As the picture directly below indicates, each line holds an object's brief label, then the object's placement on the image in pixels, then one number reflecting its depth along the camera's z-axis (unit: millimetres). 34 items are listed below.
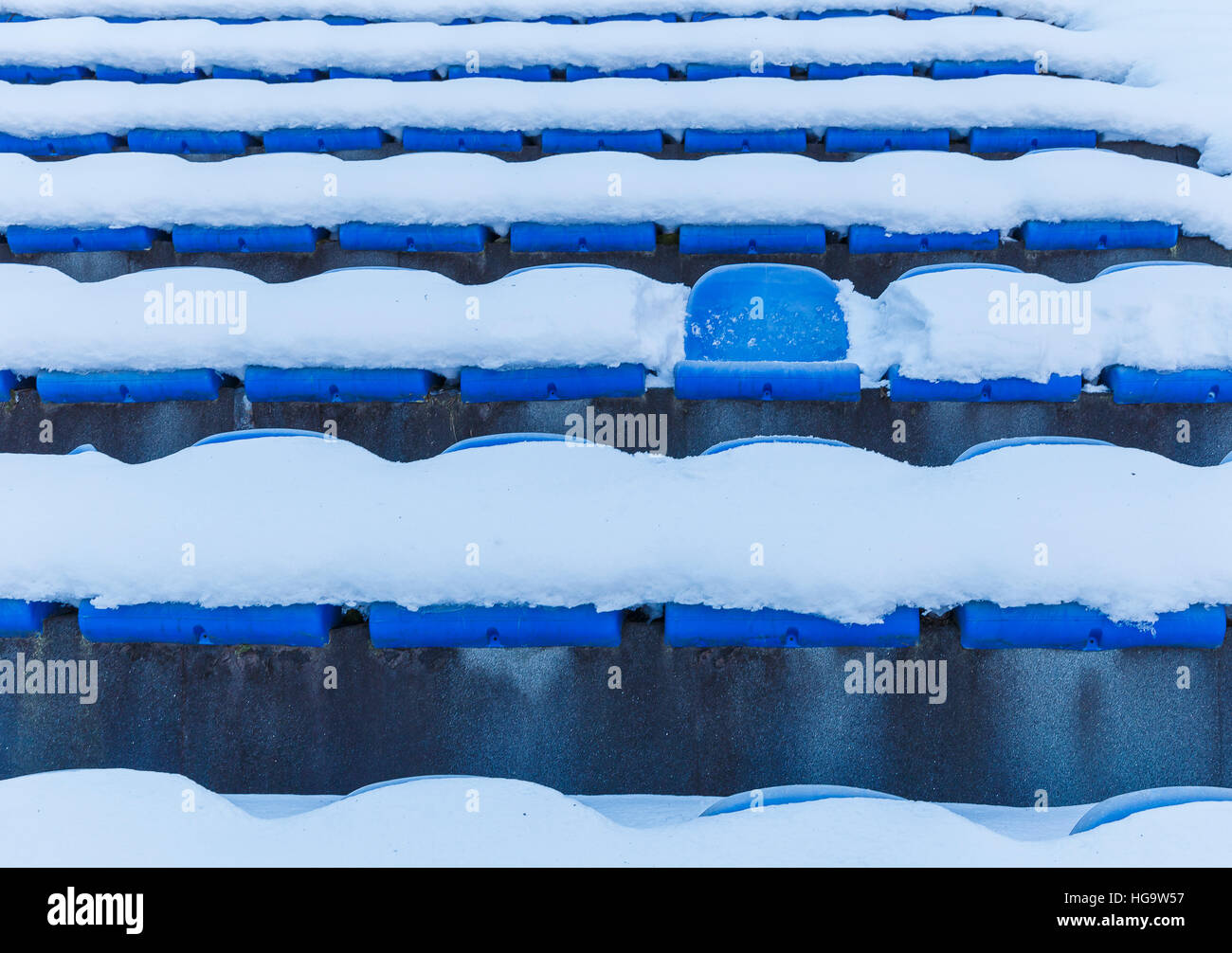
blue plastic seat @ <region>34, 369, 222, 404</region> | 2248
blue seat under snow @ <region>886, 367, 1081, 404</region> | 2129
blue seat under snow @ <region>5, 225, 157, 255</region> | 2652
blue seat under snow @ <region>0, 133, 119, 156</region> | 3137
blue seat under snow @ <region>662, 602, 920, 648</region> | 1675
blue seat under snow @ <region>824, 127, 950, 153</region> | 3031
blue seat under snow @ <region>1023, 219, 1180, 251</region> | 2527
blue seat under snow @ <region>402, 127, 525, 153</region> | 3092
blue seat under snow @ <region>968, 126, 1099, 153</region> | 3012
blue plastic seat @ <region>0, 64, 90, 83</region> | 3648
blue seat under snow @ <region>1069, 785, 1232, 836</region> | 1584
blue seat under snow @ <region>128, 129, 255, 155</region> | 3098
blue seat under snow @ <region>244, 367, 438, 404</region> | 2211
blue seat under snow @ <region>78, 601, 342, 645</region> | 1719
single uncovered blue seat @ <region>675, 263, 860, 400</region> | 2332
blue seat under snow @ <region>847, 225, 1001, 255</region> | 2525
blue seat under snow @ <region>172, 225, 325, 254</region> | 2625
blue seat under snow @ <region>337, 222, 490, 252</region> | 2598
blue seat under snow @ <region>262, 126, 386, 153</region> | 3094
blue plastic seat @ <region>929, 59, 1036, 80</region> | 3604
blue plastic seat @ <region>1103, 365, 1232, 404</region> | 2096
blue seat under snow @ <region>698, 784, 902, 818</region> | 1615
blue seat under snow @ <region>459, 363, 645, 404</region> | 2182
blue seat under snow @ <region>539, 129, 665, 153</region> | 3055
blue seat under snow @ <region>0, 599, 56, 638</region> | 1791
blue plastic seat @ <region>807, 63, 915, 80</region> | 3588
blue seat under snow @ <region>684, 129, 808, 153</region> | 3029
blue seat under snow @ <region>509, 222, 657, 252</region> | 2574
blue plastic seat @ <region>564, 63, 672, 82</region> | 3623
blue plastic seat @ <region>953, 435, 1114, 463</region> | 1866
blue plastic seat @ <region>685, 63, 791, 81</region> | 3576
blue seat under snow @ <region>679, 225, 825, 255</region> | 2529
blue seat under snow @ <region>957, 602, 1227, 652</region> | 1662
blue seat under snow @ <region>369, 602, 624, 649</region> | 1713
